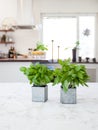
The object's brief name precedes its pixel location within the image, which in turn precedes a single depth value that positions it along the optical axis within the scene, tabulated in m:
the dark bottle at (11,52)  6.62
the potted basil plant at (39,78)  1.62
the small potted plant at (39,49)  5.86
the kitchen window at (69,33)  6.73
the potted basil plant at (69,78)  1.57
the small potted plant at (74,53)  6.33
